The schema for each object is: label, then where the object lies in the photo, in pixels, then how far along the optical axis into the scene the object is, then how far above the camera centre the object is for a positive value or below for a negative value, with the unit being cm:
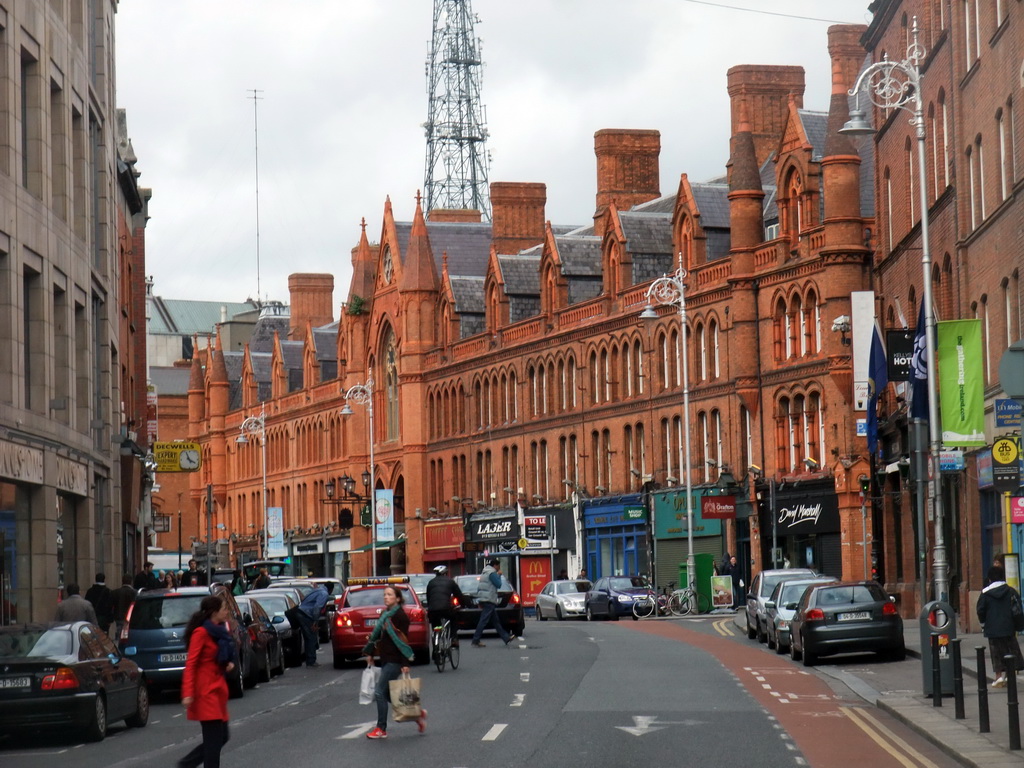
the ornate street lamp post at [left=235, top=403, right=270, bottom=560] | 9469 +596
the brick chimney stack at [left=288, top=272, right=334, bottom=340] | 11500 +1472
